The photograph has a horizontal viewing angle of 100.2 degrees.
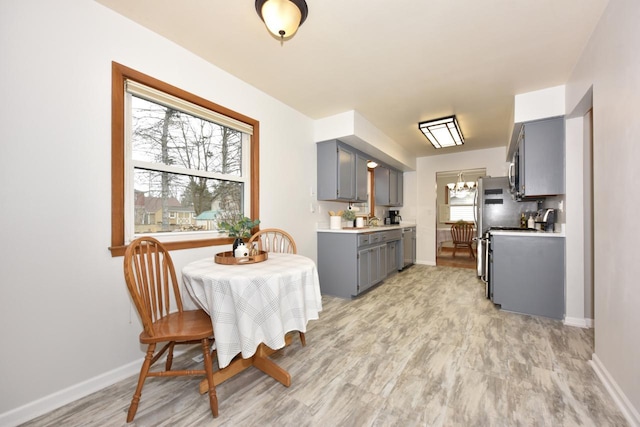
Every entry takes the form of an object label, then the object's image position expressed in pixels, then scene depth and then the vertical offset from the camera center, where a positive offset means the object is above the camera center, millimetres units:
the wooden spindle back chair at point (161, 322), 1440 -664
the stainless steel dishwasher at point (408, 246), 5293 -689
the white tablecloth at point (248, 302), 1443 -508
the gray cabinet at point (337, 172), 3727 +599
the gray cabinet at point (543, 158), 2859 +609
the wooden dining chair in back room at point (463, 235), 6594 -556
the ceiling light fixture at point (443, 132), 3749 +1262
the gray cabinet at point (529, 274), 2799 -665
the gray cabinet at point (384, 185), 5449 +577
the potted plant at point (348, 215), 4156 -28
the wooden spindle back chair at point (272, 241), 2678 -311
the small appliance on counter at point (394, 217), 5848 -84
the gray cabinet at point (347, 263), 3533 -685
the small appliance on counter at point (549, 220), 3139 -84
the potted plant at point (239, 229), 1998 -120
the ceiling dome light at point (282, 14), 1644 +1250
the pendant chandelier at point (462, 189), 7625 +736
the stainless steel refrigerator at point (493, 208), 3885 +77
